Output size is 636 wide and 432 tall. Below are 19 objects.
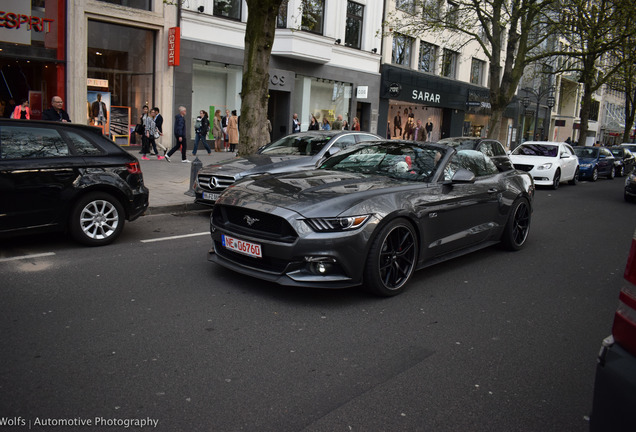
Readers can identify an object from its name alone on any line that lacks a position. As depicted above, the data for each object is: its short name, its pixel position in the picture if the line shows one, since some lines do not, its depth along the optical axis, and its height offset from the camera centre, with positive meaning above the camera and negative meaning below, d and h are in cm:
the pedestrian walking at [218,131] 2194 -4
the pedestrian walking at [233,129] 2105 +9
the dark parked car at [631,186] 1441 -82
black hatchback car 590 -73
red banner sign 1916 +301
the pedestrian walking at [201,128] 1933 +4
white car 1712 -35
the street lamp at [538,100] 3143 +318
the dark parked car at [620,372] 206 -88
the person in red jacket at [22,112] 1359 +15
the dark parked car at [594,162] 2180 -35
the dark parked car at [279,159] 904 -47
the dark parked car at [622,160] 2617 -22
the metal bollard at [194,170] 1046 -83
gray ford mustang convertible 464 -77
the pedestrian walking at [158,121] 1721 +17
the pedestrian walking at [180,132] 1689 -16
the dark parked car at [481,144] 1218 +6
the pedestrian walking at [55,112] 1108 +17
